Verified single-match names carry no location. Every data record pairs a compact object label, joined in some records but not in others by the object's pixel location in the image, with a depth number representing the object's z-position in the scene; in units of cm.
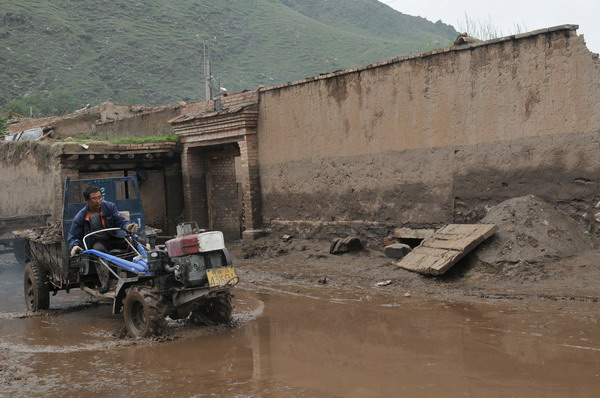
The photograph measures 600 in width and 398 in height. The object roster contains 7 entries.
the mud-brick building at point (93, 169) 1619
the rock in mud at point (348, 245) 1261
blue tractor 737
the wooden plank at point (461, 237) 966
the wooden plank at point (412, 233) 1127
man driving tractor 863
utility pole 2787
